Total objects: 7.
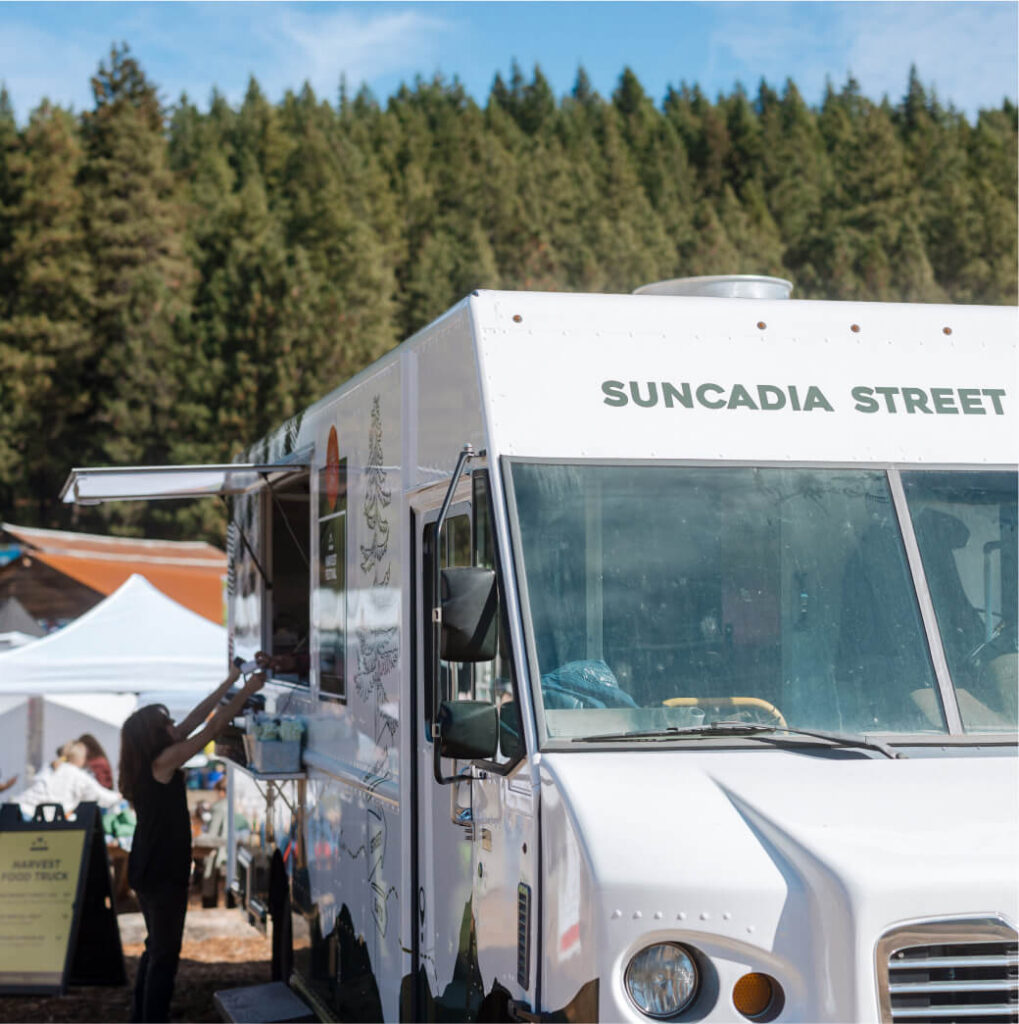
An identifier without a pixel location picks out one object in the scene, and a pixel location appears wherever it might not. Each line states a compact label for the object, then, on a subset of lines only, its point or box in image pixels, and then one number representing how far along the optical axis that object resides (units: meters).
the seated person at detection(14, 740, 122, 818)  12.04
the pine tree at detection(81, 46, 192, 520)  44.97
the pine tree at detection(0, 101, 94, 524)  47.16
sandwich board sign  8.75
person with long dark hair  7.03
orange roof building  26.25
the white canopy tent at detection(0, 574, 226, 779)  12.99
